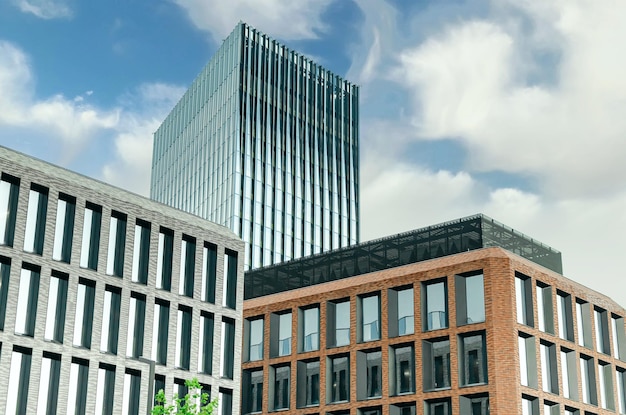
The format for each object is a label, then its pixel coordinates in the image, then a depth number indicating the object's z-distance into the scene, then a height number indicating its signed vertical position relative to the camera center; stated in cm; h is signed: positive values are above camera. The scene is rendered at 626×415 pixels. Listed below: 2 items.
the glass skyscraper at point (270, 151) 10494 +4755
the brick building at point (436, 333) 5612 +1525
